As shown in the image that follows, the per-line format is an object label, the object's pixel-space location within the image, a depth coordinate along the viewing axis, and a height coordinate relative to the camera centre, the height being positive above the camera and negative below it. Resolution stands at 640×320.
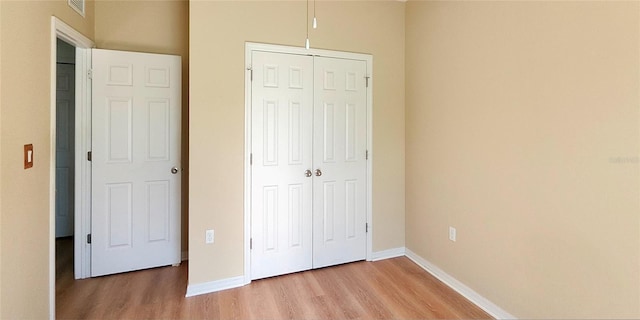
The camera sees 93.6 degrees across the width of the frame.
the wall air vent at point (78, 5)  2.22 +1.20
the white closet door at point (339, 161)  2.85 +0.02
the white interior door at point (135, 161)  2.66 +0.01
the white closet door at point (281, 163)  2.63 +0.00
